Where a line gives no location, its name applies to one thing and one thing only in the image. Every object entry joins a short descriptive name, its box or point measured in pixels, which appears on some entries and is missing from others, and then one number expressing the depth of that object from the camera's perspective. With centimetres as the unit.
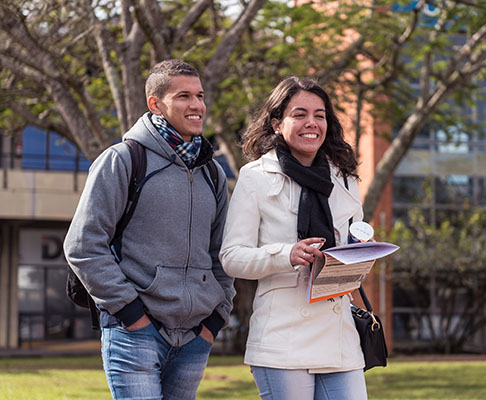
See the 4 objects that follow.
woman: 542
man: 540
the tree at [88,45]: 1421
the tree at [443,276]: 3386
